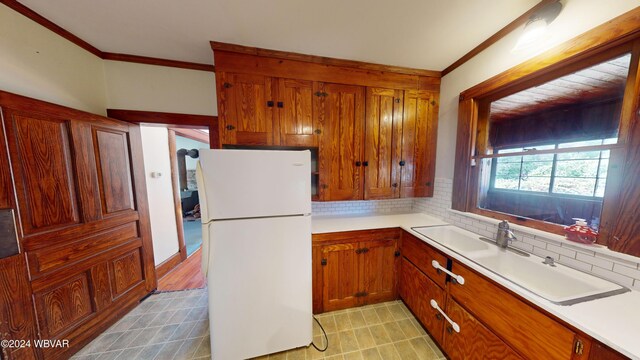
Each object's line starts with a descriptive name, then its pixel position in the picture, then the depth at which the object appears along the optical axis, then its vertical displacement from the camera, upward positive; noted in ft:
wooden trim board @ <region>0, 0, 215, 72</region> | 4.06 +3.39
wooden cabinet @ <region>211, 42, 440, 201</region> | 5.22 +1.55
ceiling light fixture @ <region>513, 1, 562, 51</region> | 3.66 +2.80
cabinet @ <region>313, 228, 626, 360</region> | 2.73 -2.91
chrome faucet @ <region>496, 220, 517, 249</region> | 4.39 -1.68
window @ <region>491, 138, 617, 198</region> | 3.63 -0.18
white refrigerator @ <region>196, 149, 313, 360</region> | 4.02 -1.85
